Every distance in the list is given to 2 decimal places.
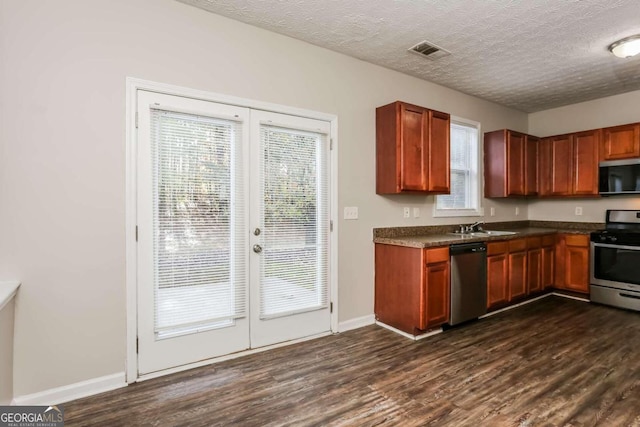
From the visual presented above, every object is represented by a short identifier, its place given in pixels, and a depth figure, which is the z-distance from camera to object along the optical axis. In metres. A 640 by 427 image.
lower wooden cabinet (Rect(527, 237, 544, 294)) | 4.17
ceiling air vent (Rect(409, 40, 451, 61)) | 3.04
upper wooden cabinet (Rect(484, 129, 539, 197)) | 4.47
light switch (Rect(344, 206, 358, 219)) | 3.29
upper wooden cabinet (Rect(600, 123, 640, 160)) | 4.01
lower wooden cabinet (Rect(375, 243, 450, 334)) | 3.04
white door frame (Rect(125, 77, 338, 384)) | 2.27
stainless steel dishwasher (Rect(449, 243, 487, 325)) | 3.25
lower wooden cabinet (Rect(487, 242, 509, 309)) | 3.63
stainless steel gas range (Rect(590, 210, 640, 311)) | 3.81
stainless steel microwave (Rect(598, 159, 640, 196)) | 4.00
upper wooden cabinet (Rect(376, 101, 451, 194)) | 3.29
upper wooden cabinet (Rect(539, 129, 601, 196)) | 4.41
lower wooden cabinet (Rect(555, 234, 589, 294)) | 4.27
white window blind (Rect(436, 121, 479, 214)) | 4.32
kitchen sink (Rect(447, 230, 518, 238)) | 3.74
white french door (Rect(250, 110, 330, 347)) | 2.79
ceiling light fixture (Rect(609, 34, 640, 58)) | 2.85
